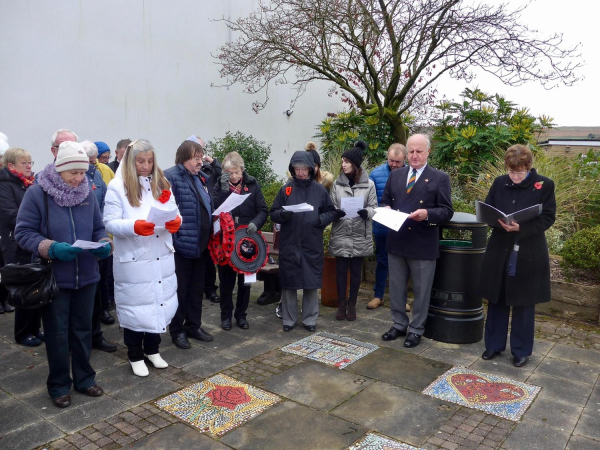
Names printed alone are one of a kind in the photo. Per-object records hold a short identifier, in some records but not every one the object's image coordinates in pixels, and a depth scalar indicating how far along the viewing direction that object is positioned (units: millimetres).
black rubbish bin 5055
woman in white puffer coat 4090
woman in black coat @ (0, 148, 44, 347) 5070
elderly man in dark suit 4938
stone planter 5824
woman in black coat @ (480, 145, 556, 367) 4391
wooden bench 6621
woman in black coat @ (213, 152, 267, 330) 5398
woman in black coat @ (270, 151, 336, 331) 5414
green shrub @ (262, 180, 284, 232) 8984
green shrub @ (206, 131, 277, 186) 12109
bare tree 10055
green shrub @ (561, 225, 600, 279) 5930
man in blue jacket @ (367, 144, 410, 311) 6195
